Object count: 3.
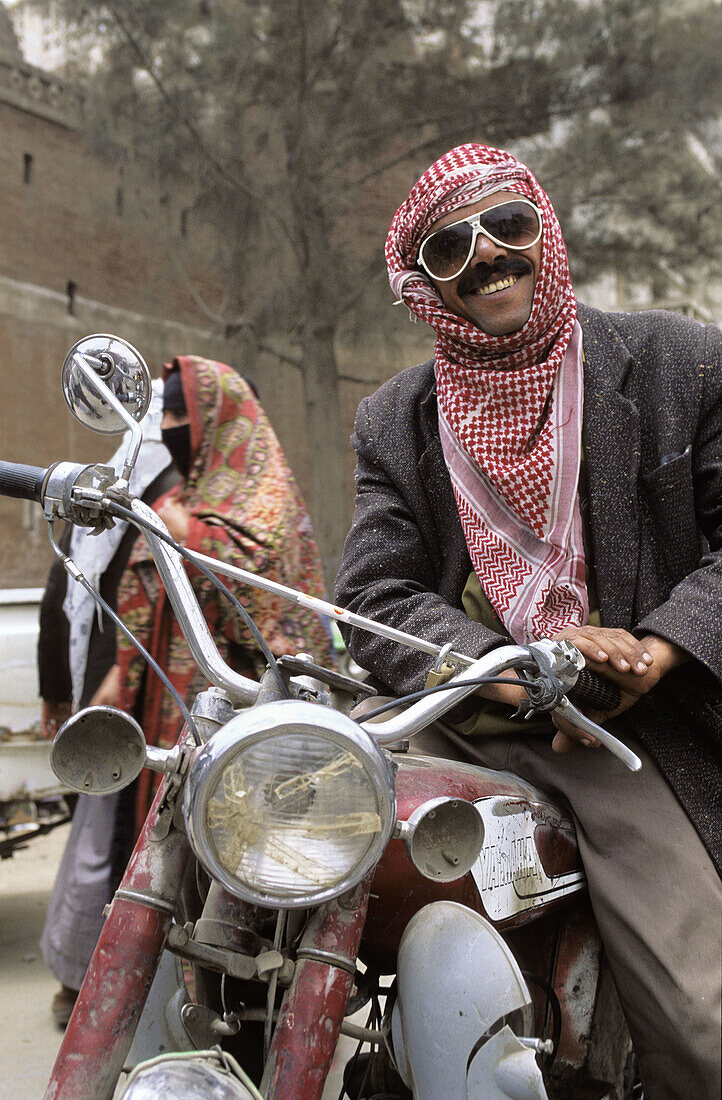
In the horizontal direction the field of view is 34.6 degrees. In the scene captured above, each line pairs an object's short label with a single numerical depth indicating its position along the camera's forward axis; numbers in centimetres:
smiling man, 178
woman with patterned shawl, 340
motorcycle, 128
